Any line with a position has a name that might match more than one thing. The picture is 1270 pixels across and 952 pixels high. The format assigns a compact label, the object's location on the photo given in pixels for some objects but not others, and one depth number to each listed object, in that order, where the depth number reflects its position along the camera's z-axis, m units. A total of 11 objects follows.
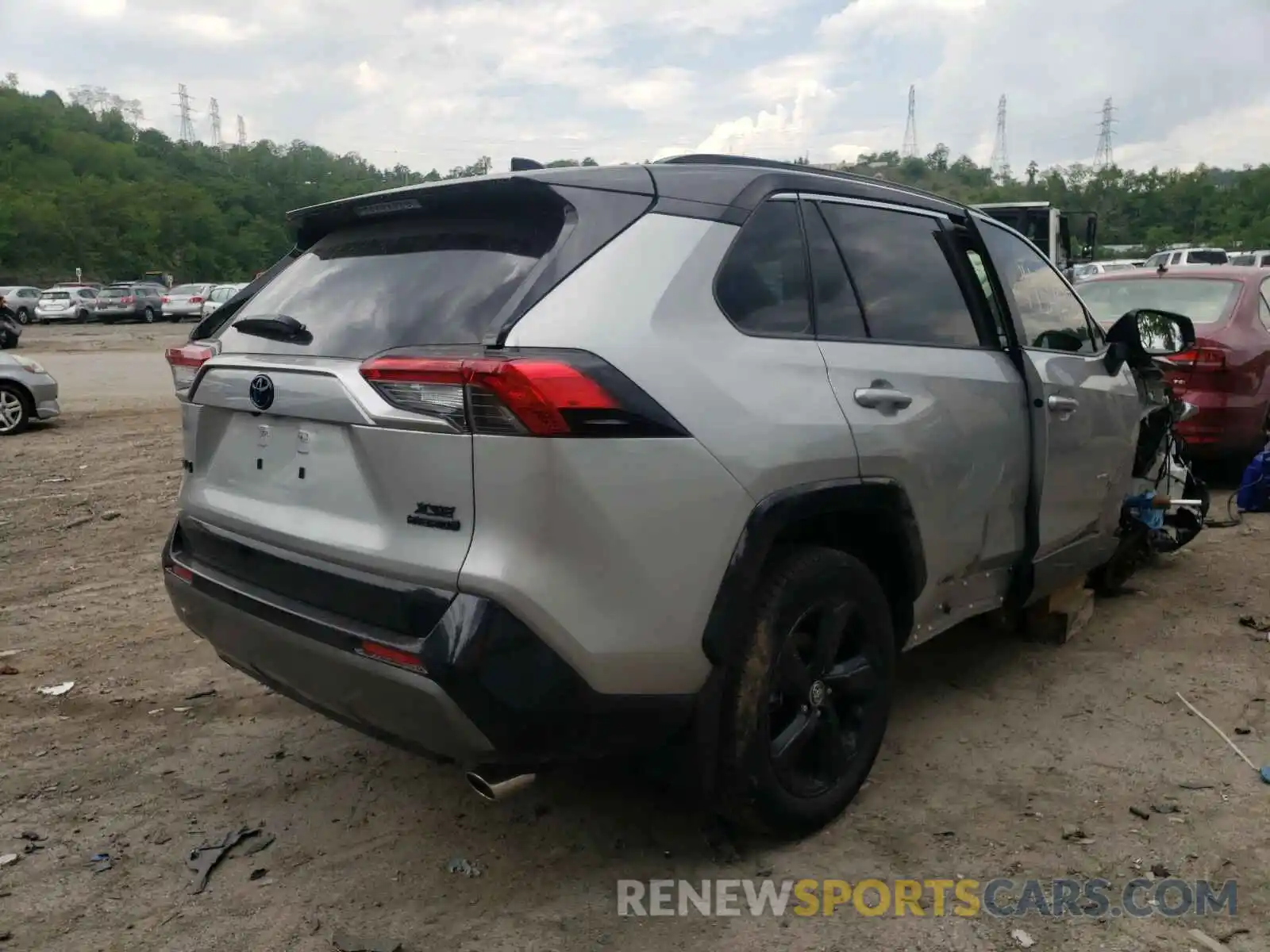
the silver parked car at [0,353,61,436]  10.55
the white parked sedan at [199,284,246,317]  34.09
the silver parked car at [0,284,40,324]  36.09
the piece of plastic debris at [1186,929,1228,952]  2.45
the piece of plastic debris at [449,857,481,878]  2.77
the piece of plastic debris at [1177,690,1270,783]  3.41
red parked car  6.79
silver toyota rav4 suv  2.23
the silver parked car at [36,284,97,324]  36.38
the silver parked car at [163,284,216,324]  37.47
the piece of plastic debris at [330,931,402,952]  2.46
